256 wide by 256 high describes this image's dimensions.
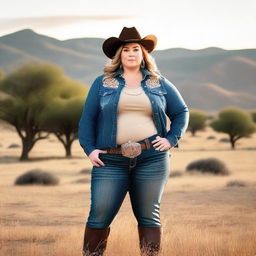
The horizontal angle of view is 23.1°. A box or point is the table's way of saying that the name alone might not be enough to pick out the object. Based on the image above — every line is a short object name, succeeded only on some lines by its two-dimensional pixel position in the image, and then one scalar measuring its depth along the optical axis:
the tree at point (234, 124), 55.84
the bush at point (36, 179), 21.78
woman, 4.85
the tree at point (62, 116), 40.03
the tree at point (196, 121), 81.19
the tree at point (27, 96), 40.44
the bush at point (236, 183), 20.41
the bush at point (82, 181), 23.19
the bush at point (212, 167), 26.16
